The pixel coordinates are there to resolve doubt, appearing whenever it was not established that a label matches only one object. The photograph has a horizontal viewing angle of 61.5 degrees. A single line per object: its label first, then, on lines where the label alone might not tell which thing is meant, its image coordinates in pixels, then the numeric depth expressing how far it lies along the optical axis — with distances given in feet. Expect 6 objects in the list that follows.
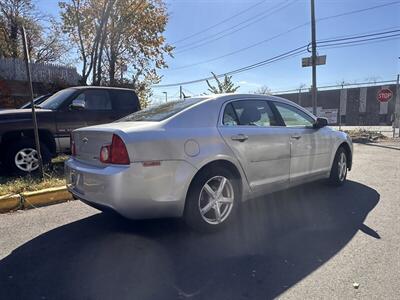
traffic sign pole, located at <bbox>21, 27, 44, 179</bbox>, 17.66
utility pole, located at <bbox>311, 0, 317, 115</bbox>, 48.34
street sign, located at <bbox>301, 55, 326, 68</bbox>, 47.60
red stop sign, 53.78
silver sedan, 10.72
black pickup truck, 19.93
